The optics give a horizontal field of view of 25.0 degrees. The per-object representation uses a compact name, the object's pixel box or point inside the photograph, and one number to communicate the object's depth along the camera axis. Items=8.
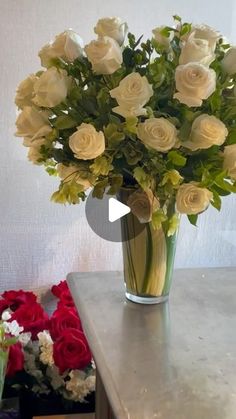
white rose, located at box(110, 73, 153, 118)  0.77
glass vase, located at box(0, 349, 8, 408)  1.02
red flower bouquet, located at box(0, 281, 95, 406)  1.15
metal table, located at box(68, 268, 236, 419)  0.67
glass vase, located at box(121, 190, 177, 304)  0.92
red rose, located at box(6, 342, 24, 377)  1.18
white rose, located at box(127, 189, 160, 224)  0.86
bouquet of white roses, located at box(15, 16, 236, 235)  0.78
